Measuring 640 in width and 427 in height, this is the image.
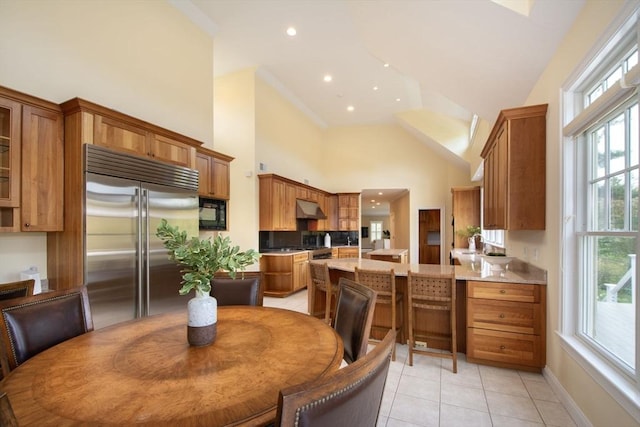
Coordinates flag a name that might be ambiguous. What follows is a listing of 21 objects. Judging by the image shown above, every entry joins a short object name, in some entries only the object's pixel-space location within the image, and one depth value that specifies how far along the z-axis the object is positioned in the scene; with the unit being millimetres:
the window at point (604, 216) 1560
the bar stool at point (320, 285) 3389
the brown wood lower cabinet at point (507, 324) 2592
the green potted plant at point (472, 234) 6340
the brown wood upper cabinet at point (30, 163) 2127
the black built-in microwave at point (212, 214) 4379
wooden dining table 864
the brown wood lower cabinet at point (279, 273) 5723
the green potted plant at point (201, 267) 1379
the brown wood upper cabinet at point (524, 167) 2562
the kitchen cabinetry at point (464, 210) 6938
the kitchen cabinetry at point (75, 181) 2398
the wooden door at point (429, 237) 8758
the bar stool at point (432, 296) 2682
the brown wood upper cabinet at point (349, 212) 8805
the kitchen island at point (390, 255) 5672
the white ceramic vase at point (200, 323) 1379
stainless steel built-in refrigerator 2475
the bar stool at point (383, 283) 2930
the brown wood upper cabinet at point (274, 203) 5848
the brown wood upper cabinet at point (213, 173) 4160
